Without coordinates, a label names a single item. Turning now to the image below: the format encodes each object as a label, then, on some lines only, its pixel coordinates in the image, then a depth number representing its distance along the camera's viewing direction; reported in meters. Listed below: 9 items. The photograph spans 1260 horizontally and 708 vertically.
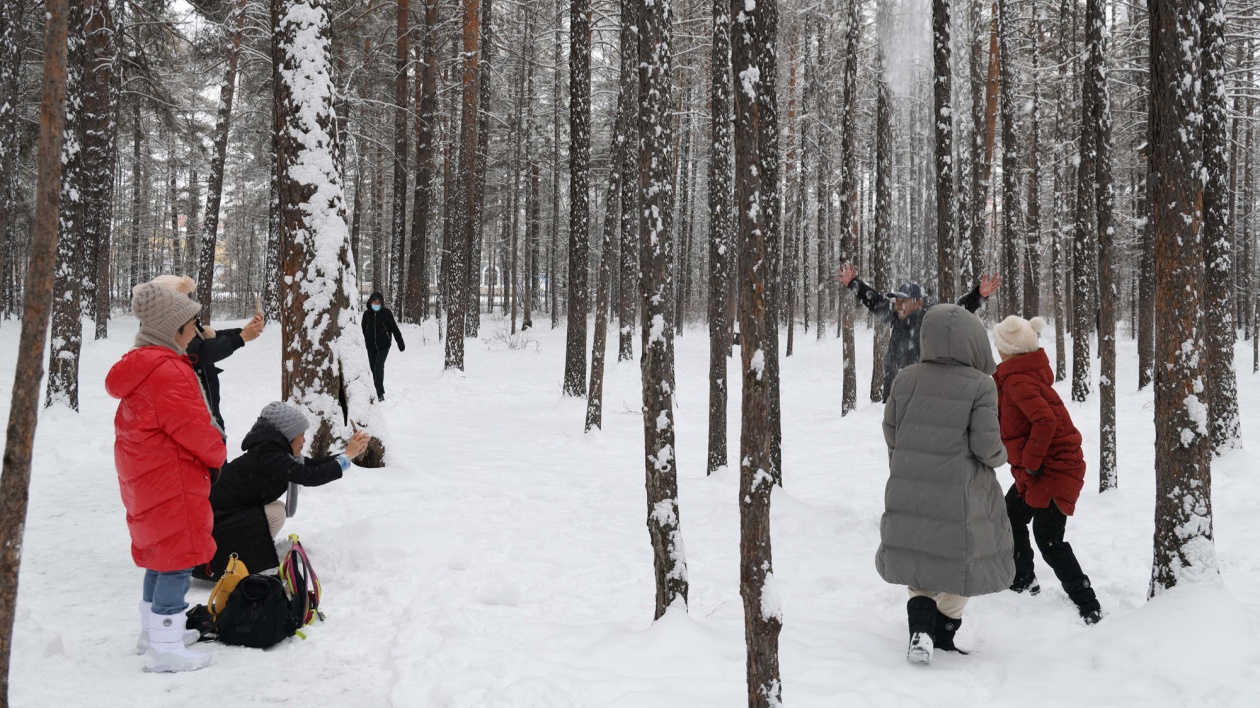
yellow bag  3.92
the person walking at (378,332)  12.23
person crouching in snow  4.33
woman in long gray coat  3.66
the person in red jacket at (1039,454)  4.31
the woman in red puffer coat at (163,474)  3.53
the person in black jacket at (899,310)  6.29
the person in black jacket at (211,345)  5.16
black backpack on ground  3.86
